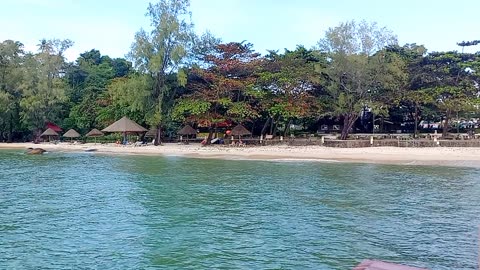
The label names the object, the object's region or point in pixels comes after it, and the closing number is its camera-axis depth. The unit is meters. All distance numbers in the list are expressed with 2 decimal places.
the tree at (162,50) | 41.62
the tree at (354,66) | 38.25
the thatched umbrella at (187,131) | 47.09
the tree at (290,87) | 39.75
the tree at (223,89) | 39.75
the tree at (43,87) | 52.47
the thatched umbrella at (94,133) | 50.31
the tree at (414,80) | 39.56
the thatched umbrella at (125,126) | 43.09
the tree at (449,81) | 38.56
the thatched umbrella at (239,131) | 41.53
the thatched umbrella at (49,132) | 51.84
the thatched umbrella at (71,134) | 51.50
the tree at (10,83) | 53.97
